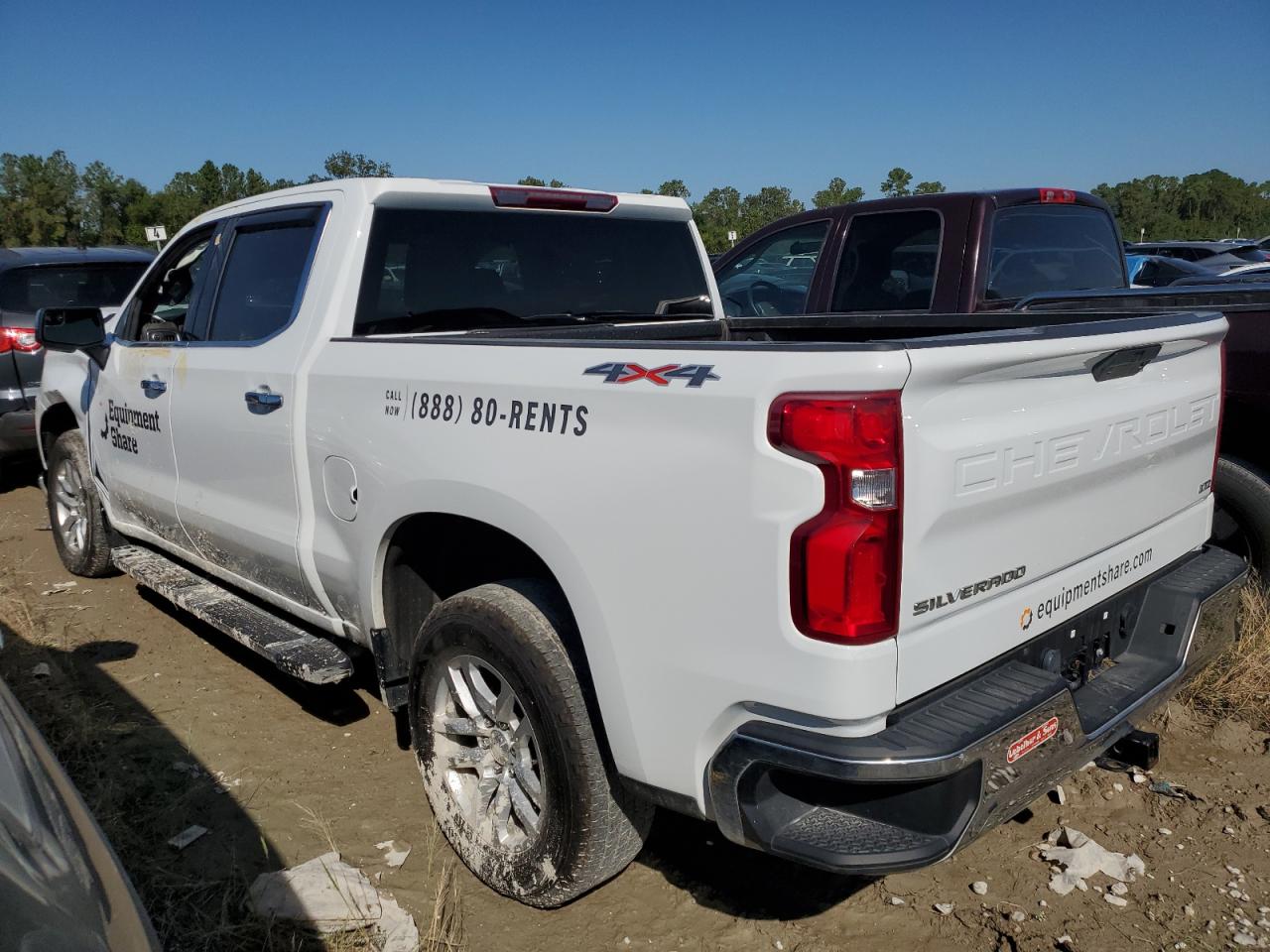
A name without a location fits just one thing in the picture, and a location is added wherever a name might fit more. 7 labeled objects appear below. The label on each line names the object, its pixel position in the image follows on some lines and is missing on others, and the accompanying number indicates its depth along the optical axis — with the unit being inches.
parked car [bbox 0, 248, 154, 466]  299.1
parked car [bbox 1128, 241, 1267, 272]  713.6
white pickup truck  78.7
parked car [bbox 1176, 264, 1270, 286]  514.3
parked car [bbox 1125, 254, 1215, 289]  600.0
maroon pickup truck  162.1
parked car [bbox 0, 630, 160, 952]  53.5
